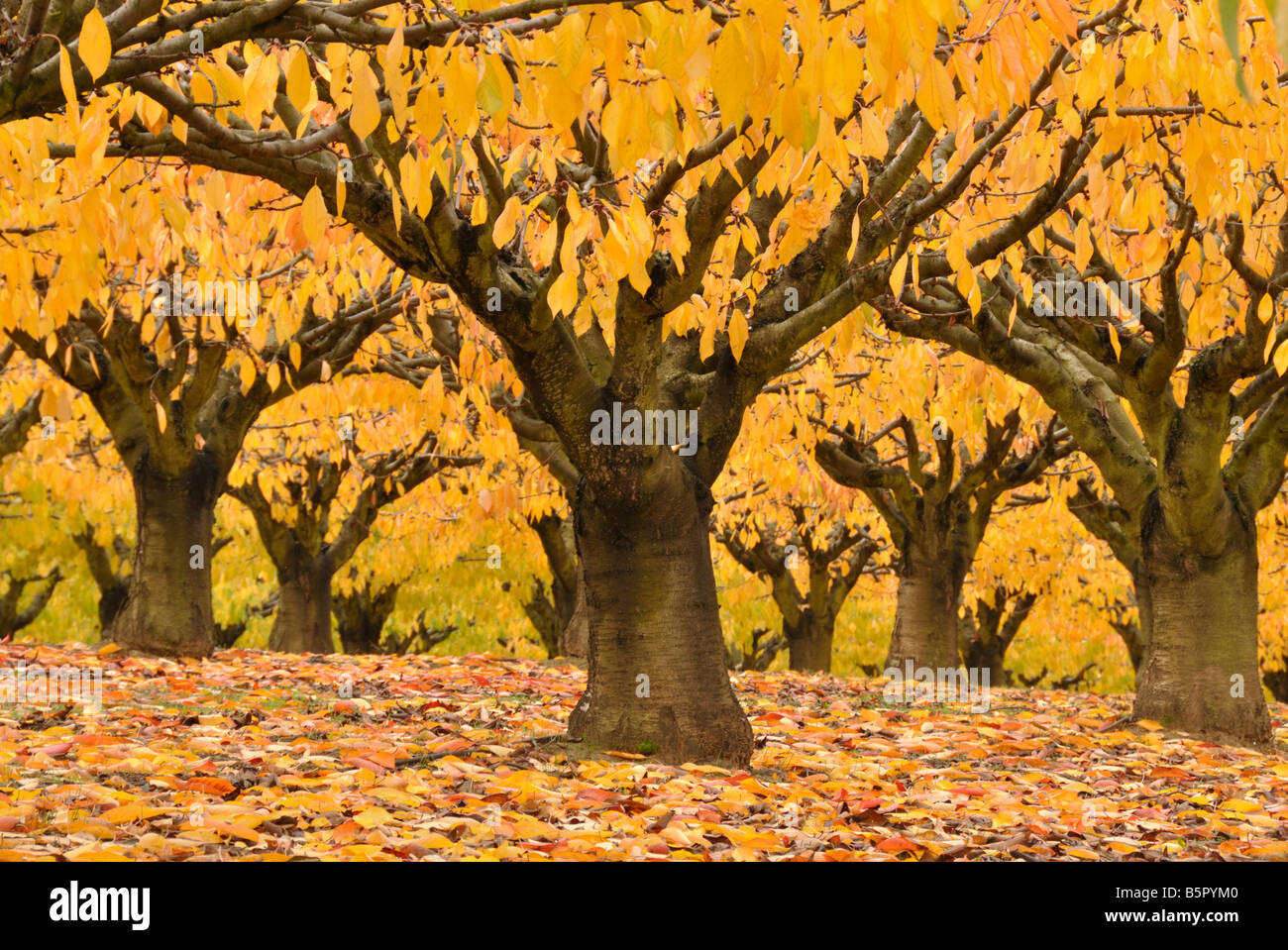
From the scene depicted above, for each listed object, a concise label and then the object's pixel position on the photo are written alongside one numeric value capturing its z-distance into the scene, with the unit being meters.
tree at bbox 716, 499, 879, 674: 19.00
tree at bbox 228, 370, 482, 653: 16.31
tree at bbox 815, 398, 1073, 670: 12.98
